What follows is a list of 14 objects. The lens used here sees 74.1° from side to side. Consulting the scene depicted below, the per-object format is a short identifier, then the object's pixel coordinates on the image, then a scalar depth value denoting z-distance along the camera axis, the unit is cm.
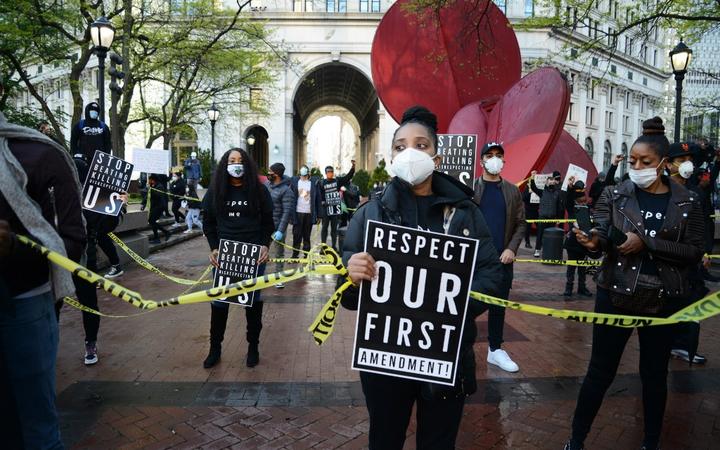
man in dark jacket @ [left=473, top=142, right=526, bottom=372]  473
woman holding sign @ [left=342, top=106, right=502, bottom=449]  220
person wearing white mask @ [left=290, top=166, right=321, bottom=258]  1045
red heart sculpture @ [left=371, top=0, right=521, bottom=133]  1021
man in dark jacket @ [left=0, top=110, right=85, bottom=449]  211
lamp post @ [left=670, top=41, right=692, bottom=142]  1088
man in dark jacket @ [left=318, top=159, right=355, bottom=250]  1210
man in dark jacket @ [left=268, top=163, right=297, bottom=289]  834
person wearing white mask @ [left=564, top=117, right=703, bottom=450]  290
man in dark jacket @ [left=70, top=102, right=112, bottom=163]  715
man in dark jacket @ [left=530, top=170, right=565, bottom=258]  1159
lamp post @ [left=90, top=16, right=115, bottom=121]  1109
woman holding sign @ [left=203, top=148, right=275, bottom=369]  472
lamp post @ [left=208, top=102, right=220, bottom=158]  2239
